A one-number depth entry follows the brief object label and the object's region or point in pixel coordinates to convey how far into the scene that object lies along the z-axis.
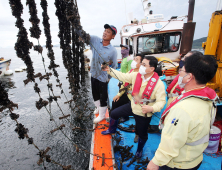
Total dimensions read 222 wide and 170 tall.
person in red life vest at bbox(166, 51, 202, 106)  2.76
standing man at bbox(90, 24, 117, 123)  3.05
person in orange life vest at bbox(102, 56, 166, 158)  2.22
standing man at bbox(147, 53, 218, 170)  1.13
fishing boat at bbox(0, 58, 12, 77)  17.16
